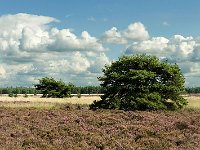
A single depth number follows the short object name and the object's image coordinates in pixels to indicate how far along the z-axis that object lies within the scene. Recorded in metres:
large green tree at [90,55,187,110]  40.16
